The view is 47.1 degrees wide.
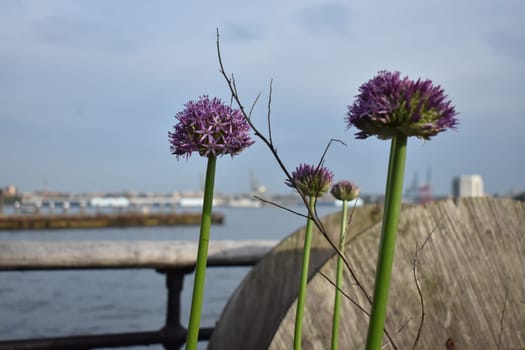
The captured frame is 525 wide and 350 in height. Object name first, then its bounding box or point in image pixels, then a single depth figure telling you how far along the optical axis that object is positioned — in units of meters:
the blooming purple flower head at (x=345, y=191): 0.91
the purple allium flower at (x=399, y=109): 0.44
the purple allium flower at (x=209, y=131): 0.54
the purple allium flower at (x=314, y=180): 0.71
